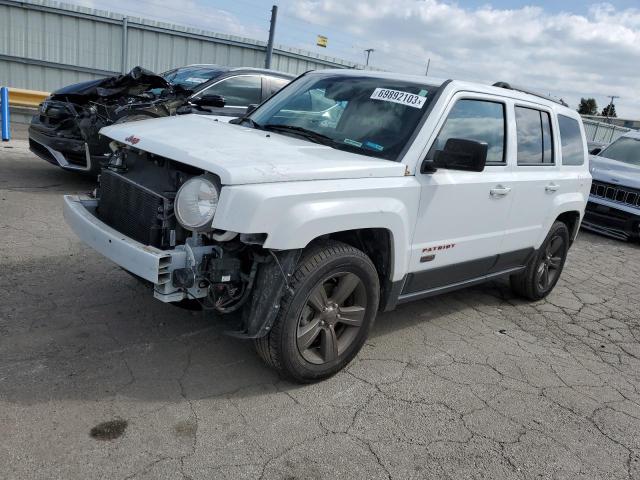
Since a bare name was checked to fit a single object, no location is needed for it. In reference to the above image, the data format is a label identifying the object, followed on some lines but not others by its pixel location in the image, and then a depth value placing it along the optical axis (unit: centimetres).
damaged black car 700
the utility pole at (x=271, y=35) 1488
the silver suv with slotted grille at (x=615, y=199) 918
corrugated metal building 1502
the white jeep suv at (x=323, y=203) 291
